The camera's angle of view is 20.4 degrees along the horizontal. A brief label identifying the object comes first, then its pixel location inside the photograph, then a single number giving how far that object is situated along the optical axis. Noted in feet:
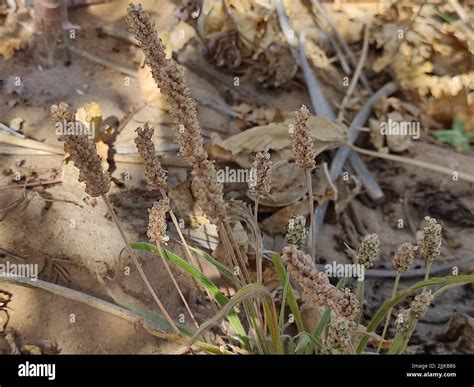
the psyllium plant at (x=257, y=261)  1.12
